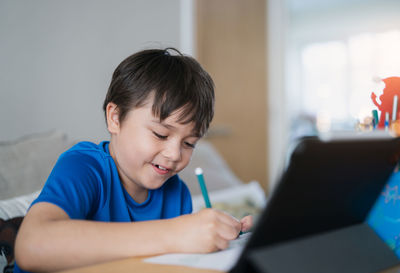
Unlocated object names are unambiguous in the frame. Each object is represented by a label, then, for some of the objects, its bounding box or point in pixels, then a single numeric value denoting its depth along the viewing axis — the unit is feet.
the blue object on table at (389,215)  1.69
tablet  1.10
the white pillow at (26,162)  2.82
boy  1.49
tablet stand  1.16
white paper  1.37
